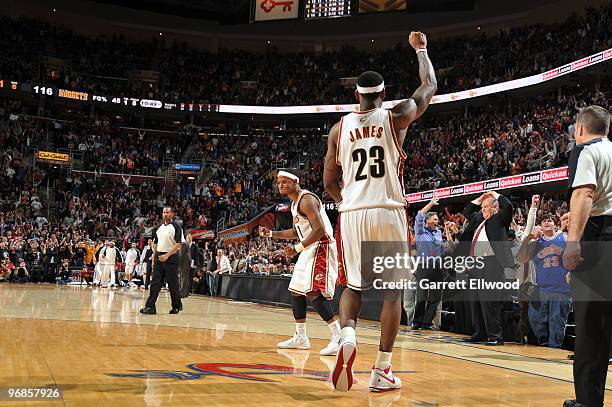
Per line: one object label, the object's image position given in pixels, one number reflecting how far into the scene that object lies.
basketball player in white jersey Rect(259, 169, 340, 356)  6.61
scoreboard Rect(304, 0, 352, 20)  25.34
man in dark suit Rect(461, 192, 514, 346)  8.11
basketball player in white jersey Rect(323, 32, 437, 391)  4.27
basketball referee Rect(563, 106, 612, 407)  3.49
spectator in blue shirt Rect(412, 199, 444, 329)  10.42
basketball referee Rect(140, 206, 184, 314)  10.63
